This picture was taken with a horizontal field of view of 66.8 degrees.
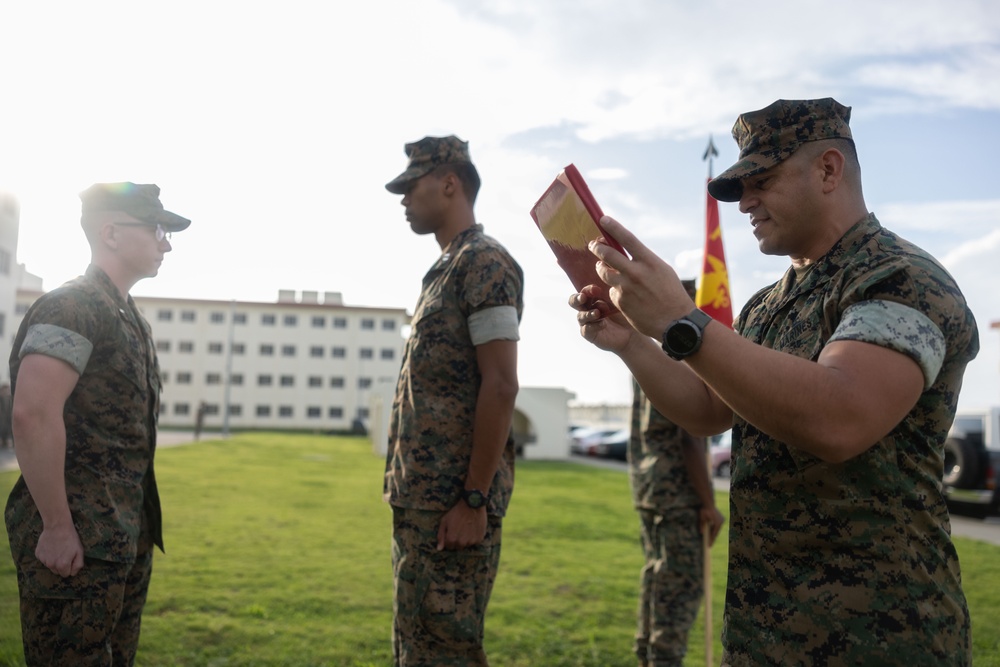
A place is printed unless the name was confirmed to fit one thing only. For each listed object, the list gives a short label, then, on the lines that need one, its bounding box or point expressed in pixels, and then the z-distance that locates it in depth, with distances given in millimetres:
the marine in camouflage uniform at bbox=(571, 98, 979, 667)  1419
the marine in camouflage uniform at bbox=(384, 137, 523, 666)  2721
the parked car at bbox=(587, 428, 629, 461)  33188
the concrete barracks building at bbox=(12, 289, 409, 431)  67125
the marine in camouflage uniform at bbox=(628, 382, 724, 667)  4262
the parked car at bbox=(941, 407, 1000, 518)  13203
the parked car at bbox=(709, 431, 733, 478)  22641
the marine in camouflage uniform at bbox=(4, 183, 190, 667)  2480
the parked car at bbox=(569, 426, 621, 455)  37062
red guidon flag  5547
